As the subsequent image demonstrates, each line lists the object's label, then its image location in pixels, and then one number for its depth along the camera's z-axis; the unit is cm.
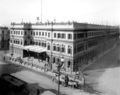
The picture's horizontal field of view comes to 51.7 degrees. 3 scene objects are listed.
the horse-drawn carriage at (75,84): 1979
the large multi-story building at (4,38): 6097
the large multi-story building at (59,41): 3048
